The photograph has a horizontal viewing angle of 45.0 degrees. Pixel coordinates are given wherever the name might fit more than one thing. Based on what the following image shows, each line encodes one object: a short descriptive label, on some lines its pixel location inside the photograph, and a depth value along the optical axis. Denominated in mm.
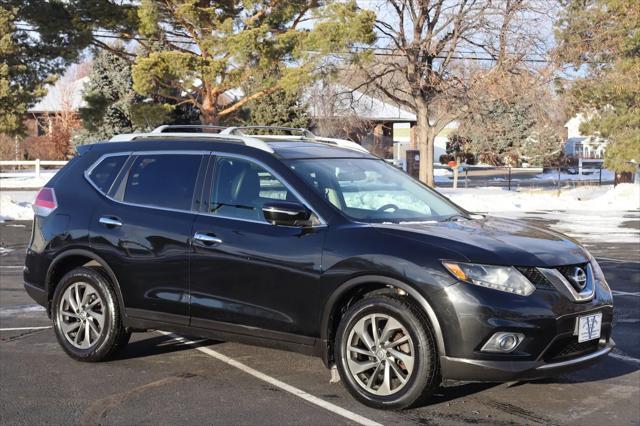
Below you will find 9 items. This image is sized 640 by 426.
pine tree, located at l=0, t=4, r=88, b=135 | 27922
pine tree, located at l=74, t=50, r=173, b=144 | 38500
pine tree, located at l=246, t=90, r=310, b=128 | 35562
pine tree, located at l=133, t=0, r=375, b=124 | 26469
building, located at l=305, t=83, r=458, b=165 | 29703
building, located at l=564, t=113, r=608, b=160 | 84188
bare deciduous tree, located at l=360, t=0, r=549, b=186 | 27562
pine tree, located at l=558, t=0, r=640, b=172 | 28609
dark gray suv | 4680
